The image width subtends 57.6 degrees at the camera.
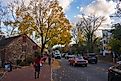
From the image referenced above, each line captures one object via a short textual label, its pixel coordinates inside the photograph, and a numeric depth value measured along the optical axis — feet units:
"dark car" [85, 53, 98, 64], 58.33
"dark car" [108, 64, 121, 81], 13.81
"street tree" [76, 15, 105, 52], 99.88
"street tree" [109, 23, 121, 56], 53.71
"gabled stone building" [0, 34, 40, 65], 49.09
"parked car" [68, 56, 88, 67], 45.83
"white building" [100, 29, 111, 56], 111.42
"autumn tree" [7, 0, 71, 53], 59.89
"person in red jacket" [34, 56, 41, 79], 26.05
